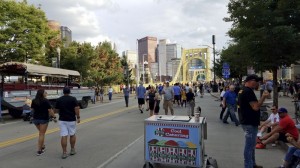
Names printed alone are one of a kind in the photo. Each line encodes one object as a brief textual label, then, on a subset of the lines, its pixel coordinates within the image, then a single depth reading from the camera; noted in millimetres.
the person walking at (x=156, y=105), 15578
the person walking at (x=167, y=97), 16312
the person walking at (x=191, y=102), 17178
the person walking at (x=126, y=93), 25433
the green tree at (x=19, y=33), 29250
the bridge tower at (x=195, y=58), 142788
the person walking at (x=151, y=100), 16347
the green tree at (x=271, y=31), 14242
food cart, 6254
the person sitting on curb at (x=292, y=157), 6395
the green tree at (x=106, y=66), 51781
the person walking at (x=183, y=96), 24172
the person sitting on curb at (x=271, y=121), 9173
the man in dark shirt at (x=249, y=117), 6305
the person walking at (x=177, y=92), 23094
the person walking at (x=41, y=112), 8922
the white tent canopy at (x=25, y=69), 19984
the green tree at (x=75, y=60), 38250
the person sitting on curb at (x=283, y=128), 7458
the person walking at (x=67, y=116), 8336
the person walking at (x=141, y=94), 19578
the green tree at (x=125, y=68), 53922
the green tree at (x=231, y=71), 44275
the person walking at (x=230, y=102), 14033
